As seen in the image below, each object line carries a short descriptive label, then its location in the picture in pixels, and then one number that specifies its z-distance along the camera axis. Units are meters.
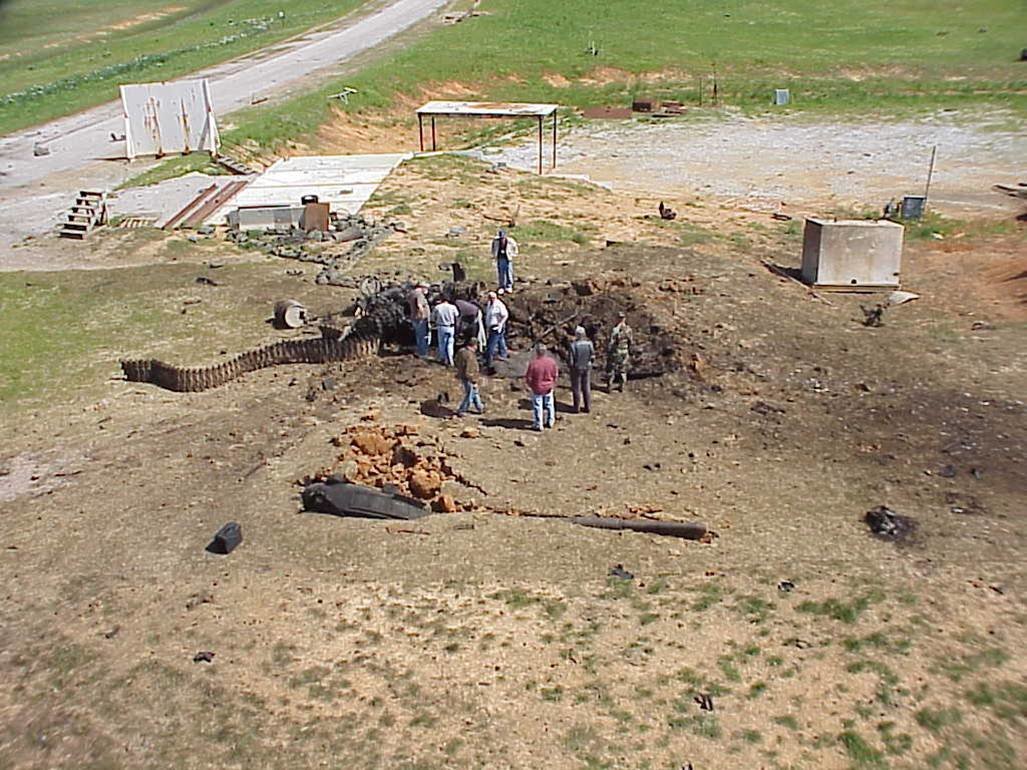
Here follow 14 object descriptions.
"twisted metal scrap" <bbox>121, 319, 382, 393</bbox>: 18.02
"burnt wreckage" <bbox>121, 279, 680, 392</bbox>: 18.34
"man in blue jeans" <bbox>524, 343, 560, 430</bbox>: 15.84
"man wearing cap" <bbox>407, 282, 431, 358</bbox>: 18.88
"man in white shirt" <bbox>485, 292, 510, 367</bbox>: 18.47
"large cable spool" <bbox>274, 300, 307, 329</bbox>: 20.75
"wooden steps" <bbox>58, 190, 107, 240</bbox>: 27.31
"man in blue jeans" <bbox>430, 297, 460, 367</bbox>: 18.56
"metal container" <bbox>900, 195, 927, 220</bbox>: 29.02
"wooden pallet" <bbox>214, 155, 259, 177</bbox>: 34.72
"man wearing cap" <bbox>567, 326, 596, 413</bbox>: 16.61
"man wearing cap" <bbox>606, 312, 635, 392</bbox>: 17.94
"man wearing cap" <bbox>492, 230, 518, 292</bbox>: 21.73
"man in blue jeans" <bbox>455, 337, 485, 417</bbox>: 16.56
